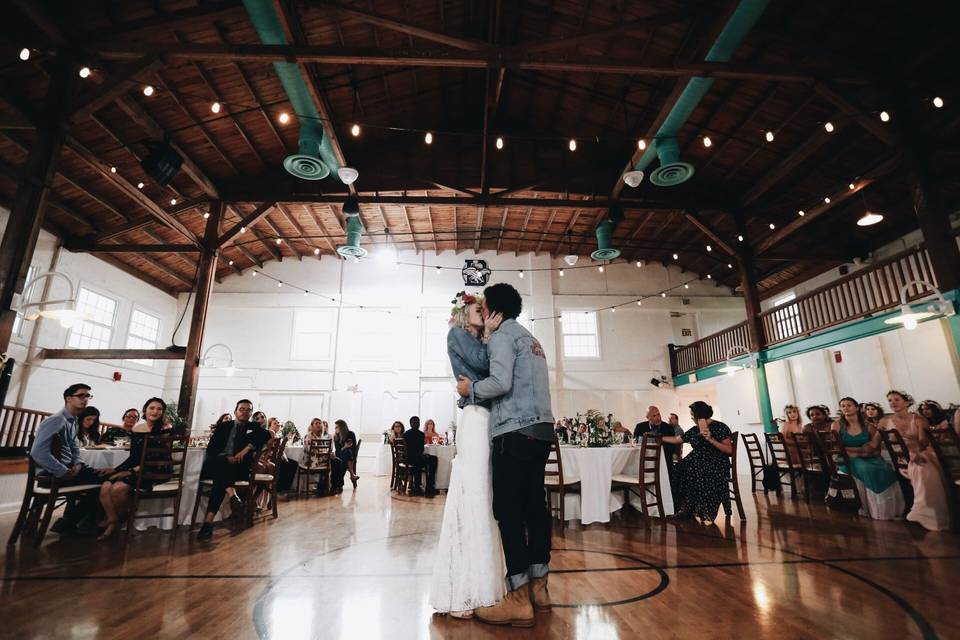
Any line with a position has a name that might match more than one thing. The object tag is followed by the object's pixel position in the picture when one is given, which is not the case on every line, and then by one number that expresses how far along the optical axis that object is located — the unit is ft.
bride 6.31
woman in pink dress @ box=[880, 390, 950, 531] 13.25
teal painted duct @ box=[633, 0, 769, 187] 17.13
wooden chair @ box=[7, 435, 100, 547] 11.89
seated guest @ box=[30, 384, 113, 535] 12.21
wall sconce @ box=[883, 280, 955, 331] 17.03
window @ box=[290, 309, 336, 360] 44.16
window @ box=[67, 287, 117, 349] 32.94
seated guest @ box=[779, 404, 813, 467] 22.27
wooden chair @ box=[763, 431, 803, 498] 21.85
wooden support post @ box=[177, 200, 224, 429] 26.63
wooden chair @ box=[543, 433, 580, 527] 14.39
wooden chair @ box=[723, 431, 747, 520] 15.20
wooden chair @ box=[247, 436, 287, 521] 16.33
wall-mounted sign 41.14
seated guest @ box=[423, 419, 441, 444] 31.46
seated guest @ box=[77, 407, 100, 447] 16.24
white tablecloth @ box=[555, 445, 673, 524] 14.94
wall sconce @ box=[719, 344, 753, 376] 33.62
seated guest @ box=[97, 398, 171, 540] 13.15
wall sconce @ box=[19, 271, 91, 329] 17.49
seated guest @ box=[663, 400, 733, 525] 14.90
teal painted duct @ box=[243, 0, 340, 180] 17.87
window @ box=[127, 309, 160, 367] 38.45
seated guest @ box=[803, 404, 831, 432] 22.18
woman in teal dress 15.15
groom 6.30
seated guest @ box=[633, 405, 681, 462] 19.67
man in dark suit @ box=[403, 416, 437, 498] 25.00
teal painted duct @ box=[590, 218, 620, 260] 30.14
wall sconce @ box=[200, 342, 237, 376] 40.77
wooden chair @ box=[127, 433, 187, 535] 12.97
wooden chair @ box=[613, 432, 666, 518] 14.34
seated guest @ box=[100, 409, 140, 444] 18.09
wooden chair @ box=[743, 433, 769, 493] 24.41
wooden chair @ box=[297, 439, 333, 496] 23.67
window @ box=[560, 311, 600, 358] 46.01
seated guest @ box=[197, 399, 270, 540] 14.37
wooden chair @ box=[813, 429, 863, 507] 16.52
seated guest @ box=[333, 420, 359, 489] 27.09
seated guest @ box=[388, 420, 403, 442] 30.14
